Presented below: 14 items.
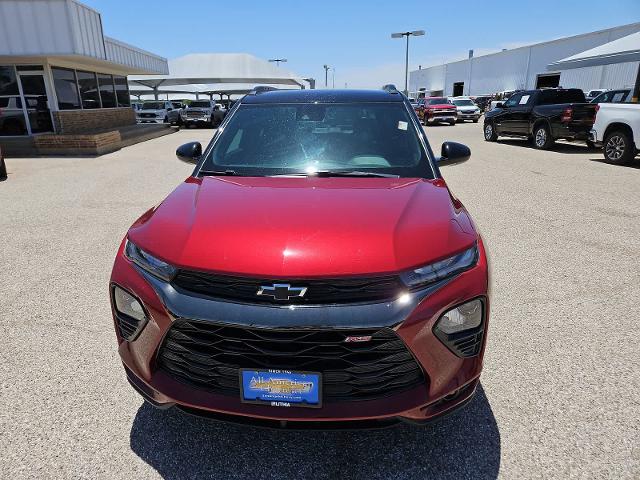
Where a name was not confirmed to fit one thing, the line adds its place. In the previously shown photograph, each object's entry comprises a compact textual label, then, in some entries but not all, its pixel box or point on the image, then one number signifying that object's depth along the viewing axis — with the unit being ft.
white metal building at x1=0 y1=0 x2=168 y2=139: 44.98
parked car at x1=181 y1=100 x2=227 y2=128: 90.43
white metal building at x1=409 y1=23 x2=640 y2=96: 119.44
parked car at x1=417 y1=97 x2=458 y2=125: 90.48
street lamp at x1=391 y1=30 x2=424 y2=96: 133.52
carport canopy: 123.95
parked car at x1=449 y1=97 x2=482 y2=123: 100.83
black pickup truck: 43.70
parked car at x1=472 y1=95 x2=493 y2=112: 137.67
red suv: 5.78
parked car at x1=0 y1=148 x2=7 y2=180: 33.63
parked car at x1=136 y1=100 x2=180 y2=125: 92.79
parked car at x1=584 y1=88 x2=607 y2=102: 79.15
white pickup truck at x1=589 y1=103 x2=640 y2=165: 34.58
